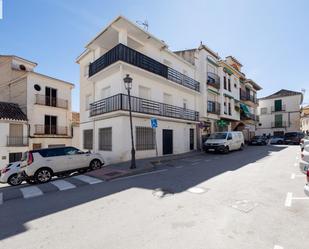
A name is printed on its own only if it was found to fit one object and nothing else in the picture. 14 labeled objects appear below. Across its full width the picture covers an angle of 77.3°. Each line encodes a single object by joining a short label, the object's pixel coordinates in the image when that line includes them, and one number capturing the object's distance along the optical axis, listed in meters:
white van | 16.66
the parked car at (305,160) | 5.47
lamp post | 10.34
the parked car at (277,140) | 30.06
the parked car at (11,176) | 10.26
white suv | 8.77
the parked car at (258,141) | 26.75
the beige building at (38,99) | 20.05
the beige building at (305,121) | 50.06
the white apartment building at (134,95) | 13.34
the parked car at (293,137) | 27.28
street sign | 11.40
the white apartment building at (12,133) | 17.50
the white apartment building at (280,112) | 39.84
